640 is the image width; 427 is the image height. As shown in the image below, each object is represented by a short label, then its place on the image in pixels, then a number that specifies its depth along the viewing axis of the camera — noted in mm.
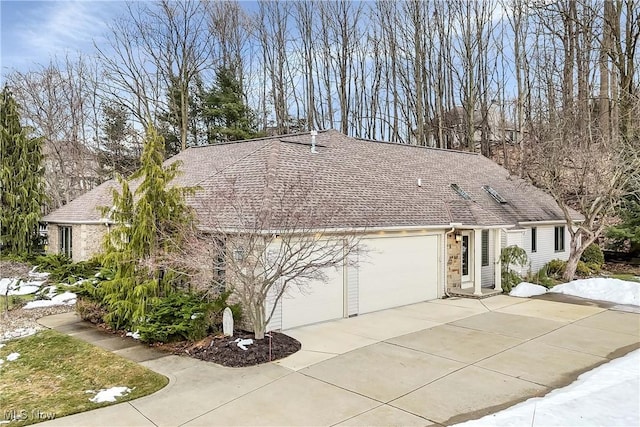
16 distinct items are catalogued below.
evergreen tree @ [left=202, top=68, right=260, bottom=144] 28953
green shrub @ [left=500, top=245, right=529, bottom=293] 15701
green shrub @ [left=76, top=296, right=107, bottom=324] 11320
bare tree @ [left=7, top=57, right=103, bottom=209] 25484
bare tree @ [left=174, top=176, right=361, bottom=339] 9078
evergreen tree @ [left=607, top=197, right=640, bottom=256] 20078
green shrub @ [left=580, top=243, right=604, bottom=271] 20016
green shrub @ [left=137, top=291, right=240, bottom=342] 9211
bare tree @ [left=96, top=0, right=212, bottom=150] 28578
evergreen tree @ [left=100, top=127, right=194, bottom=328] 10109
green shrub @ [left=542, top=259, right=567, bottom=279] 18250
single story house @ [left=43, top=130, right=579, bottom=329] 11523
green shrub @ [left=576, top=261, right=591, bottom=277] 18281
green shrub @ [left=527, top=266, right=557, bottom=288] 16219
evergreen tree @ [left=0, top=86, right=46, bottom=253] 19078
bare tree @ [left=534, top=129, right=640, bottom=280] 15861
